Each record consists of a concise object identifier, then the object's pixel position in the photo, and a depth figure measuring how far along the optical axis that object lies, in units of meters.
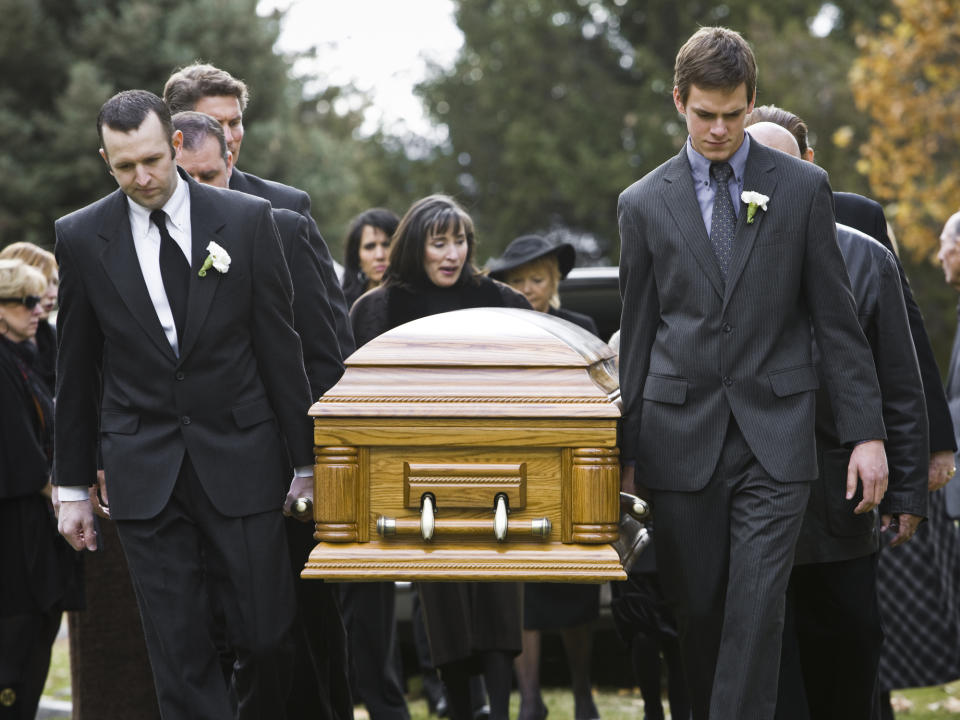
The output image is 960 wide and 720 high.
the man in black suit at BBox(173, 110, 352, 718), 8.97
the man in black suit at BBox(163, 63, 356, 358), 9.60
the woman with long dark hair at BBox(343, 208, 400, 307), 13.55
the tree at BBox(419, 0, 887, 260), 57.50
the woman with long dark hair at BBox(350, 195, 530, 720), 11.39
